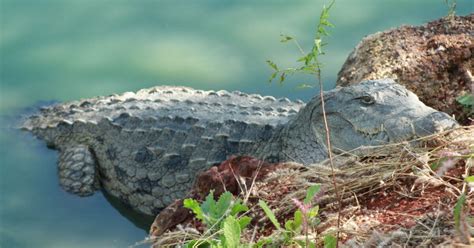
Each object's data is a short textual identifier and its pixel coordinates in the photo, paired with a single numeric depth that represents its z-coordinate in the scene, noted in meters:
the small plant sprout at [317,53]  4.74
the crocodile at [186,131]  8.77
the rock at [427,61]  9.57
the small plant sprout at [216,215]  4.84
